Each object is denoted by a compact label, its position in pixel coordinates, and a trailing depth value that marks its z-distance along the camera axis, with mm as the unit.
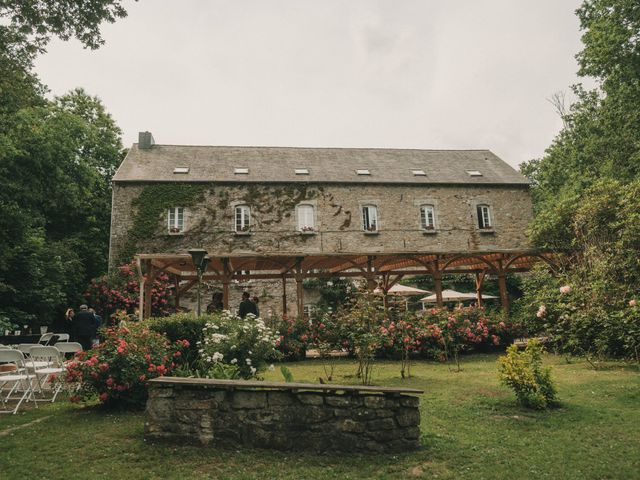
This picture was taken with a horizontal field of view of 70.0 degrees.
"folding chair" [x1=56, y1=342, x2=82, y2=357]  7433
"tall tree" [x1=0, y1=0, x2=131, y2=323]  7375
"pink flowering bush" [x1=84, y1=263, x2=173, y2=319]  15867
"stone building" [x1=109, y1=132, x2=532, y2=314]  17688
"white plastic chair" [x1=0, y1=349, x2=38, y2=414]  5758
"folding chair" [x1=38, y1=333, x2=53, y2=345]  9656
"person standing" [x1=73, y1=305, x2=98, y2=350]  9281
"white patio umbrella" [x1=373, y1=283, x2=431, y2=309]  15911
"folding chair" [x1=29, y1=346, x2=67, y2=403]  6387
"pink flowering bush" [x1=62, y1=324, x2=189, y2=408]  5617
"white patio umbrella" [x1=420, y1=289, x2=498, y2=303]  16703
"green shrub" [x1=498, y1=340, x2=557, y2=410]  5516
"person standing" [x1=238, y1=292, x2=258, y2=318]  10000
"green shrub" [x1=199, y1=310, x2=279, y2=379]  6250
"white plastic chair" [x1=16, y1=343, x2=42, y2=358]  7238
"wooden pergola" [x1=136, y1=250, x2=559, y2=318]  12367
